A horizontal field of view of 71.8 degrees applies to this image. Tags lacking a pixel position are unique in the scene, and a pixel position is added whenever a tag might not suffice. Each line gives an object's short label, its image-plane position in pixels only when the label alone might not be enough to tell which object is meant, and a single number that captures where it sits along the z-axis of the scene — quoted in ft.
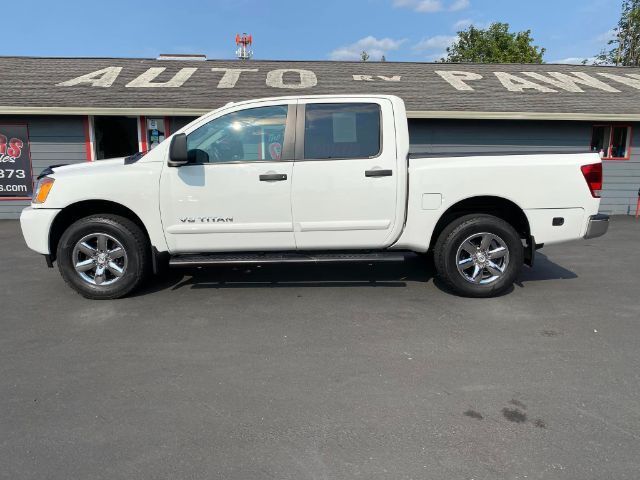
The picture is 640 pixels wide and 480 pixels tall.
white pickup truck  14.65
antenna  71.12
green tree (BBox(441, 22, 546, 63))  106.73
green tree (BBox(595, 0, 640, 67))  111.34
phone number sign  32.96
